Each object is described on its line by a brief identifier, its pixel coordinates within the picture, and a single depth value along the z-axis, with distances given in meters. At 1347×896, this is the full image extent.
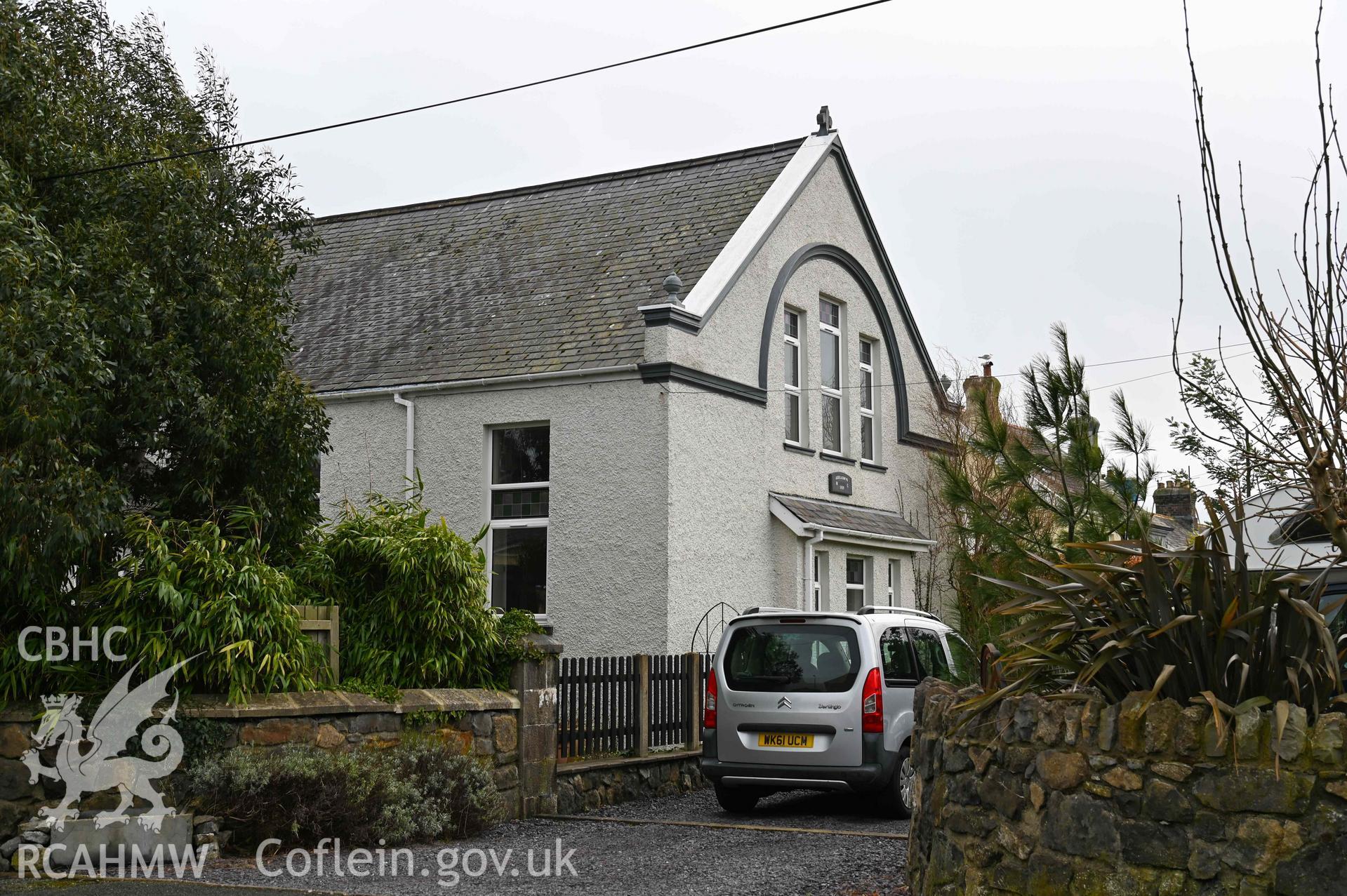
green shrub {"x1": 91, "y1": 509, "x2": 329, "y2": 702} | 10.08
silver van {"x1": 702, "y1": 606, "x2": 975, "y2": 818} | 11.96
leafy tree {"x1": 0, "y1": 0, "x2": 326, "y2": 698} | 9.38
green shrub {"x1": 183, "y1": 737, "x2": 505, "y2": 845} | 9.71
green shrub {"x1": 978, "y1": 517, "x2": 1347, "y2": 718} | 6.32
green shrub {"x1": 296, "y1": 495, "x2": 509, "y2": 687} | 12.03
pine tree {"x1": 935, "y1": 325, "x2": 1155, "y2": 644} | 10.48
